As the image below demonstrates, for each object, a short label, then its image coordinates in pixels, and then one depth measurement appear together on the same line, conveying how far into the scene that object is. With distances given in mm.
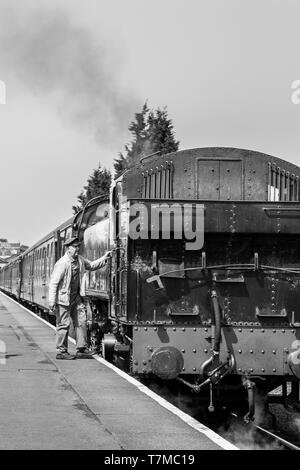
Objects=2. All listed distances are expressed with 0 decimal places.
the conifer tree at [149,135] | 45000
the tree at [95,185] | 52984
